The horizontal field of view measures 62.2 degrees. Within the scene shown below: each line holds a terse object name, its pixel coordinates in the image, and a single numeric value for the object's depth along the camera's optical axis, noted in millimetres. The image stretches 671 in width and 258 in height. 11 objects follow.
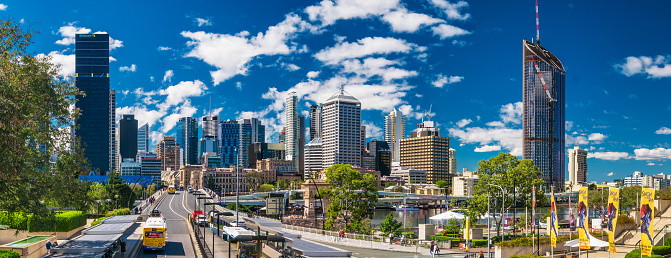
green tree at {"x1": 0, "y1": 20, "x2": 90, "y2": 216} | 29609
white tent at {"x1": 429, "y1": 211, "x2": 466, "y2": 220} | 65438
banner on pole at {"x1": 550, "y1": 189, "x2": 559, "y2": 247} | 43962
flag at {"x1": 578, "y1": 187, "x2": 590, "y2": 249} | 42219
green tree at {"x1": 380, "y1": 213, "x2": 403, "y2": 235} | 73500
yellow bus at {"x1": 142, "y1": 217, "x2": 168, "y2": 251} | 50969
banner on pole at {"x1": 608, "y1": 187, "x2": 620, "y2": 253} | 41625
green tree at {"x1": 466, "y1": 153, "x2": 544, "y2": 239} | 64938
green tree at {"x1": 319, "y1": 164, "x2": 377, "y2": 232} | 76875
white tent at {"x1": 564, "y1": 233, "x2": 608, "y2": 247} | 45969
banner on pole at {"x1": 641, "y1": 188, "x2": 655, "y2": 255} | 37844
